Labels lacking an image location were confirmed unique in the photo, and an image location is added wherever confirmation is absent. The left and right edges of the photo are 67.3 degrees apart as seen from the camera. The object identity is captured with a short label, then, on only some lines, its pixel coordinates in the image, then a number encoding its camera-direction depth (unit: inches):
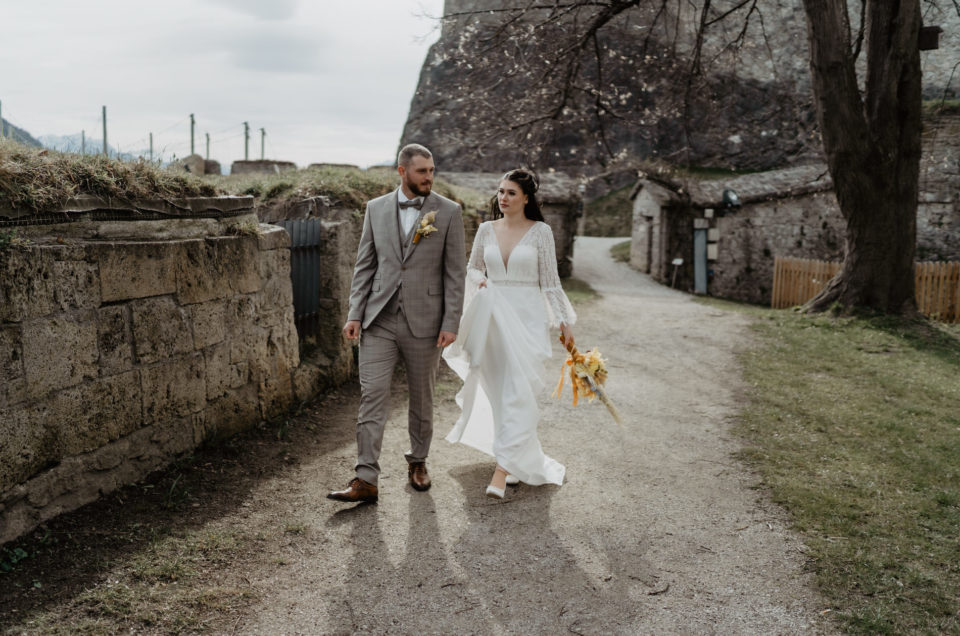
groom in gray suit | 176.9
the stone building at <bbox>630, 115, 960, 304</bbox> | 814.5
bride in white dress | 189.2
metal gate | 264.4
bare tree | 434.3
